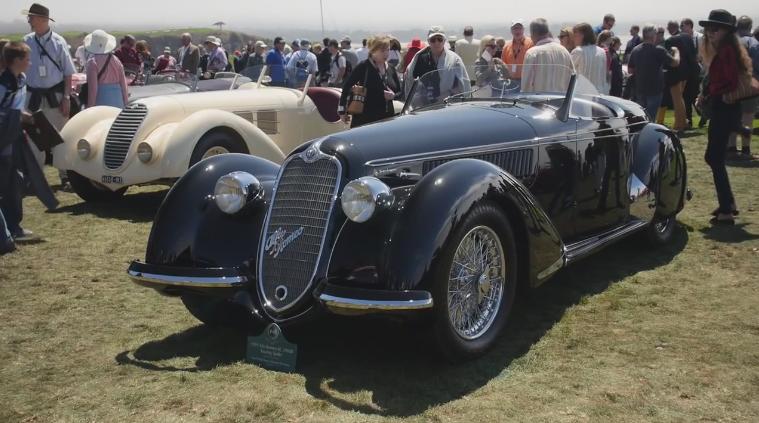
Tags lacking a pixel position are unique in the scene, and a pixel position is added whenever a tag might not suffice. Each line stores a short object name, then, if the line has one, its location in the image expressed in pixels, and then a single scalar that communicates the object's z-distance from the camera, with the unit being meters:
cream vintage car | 8.22
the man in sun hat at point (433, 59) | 8.68
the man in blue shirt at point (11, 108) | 7.02
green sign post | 4.17
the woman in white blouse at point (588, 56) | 10.32
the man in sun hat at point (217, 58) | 18.38
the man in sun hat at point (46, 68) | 9.64
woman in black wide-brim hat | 7.23
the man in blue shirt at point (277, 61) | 16.45
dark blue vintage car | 4.00
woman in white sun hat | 10.31
